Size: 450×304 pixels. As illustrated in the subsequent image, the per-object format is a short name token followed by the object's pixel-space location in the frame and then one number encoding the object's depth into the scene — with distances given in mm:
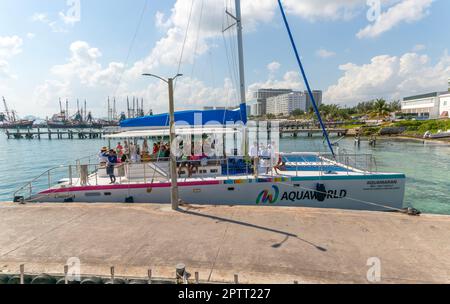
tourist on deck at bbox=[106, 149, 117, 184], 12509
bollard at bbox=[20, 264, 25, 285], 5381
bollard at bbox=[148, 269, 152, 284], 5202
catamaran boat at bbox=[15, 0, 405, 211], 11688
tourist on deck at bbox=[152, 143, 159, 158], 13430
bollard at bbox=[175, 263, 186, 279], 5520
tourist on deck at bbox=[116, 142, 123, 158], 14695
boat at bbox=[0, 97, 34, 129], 135750
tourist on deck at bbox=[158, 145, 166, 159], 13052
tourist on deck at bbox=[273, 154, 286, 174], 12969
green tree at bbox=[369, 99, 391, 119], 106562
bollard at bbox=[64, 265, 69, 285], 5298
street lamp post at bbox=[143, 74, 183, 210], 9575
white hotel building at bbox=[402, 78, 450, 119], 95562
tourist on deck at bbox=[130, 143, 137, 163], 13500
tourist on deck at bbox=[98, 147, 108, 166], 13717
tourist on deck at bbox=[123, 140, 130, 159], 14125
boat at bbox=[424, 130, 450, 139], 60312
